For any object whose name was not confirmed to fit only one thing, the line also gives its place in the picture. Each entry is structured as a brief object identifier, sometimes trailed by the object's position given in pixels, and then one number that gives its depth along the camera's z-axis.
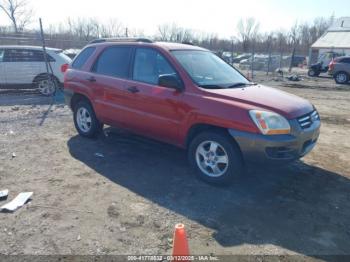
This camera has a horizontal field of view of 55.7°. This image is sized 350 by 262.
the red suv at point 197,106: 4.08
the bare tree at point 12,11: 41.53
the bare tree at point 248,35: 74.93
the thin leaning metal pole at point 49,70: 10.17
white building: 41.50
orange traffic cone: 2.61
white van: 10.68
